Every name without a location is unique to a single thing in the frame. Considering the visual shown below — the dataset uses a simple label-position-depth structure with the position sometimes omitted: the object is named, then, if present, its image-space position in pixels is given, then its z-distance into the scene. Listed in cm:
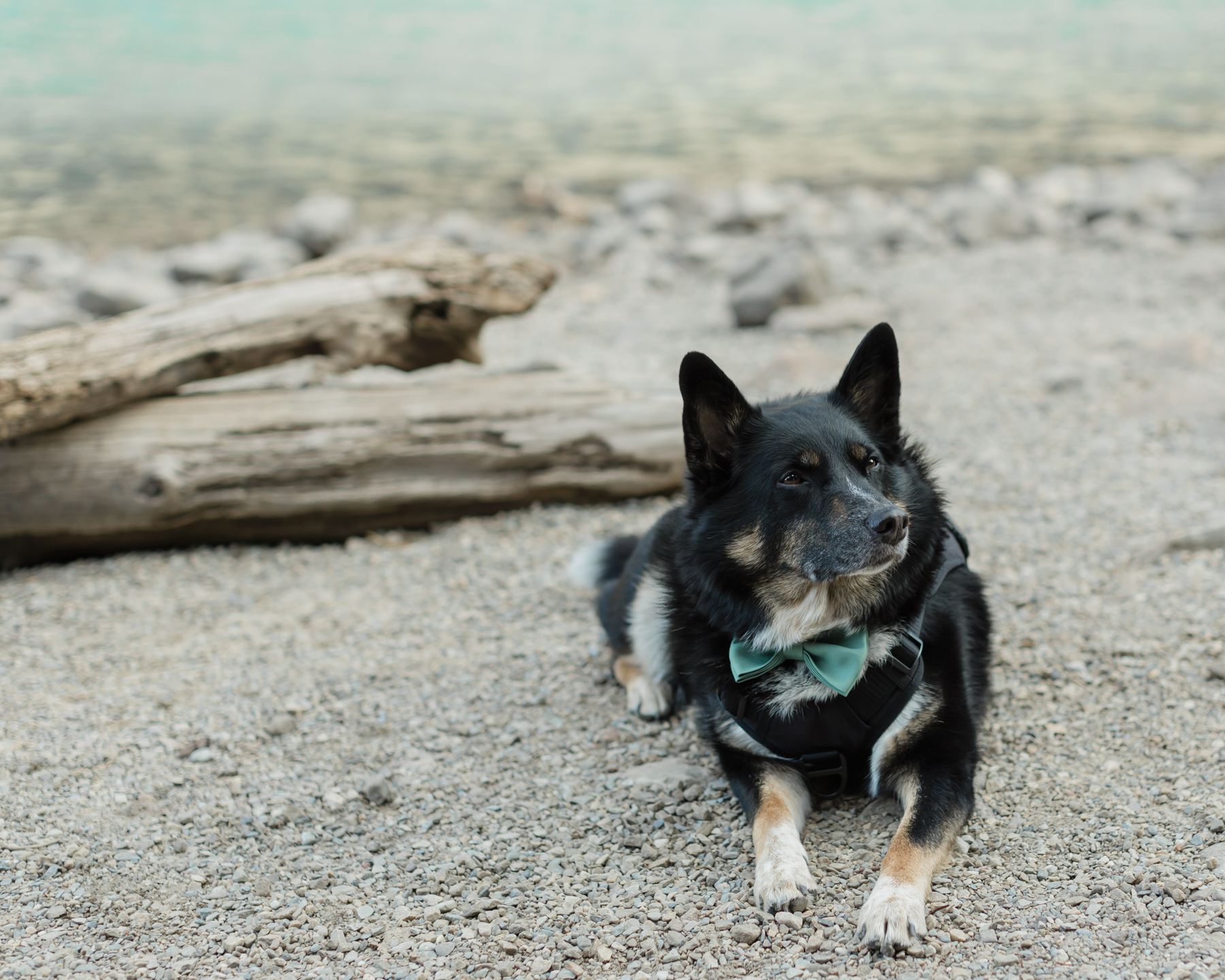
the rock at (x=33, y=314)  937
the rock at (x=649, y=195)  1507
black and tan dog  295
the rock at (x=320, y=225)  1420
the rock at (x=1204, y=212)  1080
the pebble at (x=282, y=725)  385
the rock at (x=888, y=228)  1185
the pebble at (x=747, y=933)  272
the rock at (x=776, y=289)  892
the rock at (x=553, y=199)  1576
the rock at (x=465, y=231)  1416
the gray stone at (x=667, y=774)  350
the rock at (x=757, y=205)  1384
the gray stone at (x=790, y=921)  274
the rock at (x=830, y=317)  855
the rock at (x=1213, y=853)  278
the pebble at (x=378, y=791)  347
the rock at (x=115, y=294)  1051
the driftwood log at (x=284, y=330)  480
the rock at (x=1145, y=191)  1230
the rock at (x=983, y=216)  1187
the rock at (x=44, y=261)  1284
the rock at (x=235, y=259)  1255
